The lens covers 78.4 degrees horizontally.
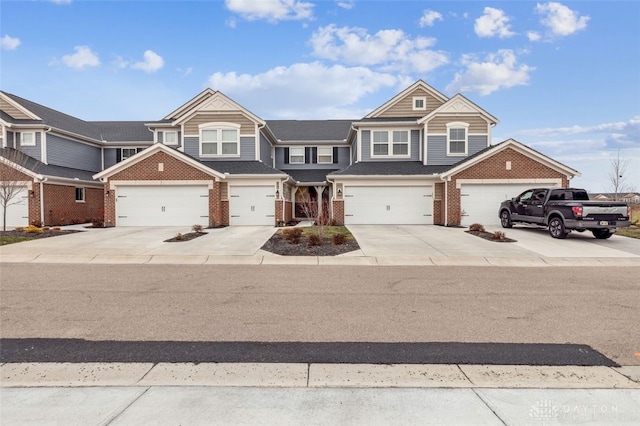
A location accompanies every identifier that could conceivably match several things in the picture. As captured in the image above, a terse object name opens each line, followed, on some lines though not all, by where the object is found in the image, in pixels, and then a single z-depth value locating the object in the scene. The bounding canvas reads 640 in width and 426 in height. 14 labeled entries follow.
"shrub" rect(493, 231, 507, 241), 14.84
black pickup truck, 14.36
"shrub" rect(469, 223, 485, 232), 17.33
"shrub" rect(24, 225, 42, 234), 16.94
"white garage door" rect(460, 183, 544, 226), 20.81
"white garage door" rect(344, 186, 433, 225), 22.00
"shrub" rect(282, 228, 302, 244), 13.91
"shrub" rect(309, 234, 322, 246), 13.27
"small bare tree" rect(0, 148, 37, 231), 19.50
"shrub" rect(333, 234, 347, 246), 13.58
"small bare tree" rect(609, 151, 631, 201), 29.11
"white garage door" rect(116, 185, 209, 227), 21.00
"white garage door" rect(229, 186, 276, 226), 21.70
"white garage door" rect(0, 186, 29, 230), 21.64
